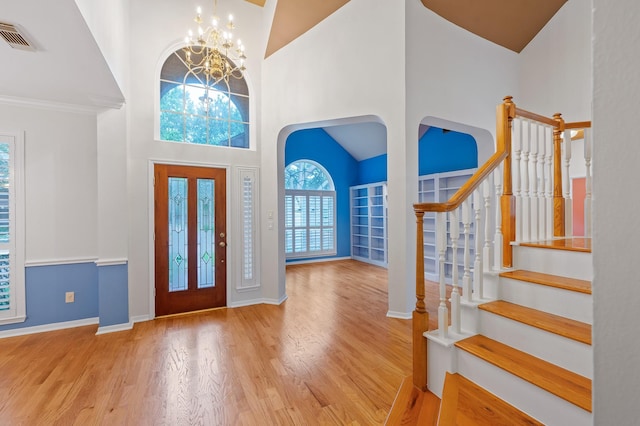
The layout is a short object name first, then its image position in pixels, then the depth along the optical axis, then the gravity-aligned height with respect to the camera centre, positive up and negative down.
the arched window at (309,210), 7.48 +0.05
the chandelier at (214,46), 2.67 +1.70
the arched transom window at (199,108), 3.86 +1.49
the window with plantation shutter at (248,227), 4.17 -0.22
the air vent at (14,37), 2.00 +1.30
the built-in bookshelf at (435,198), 5.19 +0.26
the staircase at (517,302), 1.42 -0.59
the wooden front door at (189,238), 3.71 -0.35
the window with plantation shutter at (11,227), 3.18 -0.15
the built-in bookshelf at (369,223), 7.09 -0.30
